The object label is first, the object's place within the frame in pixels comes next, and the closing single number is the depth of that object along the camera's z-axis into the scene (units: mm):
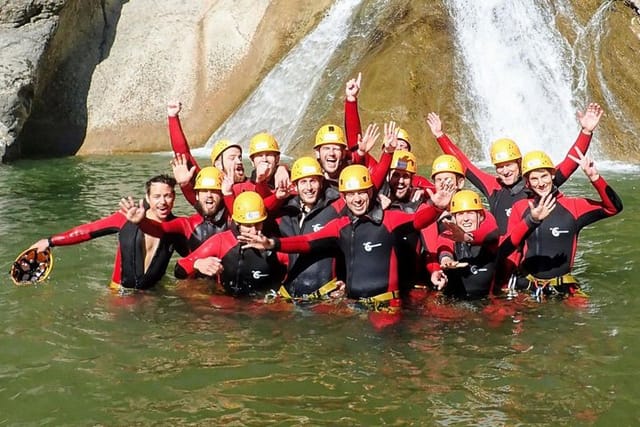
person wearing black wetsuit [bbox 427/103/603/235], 8984
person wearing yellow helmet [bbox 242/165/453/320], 7773
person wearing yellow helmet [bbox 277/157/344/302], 8414
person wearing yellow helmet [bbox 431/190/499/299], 8047
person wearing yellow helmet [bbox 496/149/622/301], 8281
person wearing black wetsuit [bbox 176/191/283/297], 8430
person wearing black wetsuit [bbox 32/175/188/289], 8586
